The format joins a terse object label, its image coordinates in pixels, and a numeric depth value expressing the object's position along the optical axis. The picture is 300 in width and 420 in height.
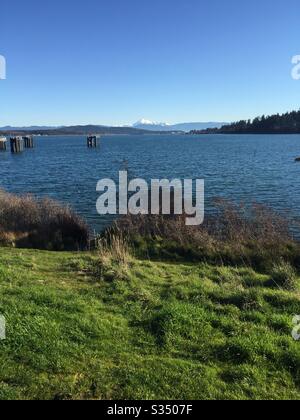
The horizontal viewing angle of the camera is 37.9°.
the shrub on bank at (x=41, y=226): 18.02
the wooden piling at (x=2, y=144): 118.53
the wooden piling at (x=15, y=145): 110.19
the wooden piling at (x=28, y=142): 137.38
